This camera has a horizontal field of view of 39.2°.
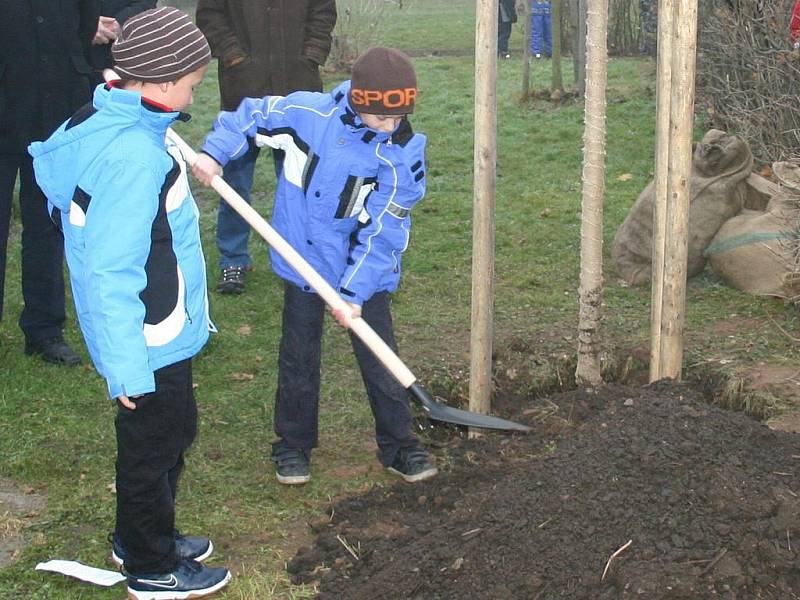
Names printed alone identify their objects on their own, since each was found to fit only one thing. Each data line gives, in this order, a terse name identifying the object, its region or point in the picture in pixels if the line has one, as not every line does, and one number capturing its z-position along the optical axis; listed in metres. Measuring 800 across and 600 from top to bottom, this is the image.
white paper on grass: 3.79
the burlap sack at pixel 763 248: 6.39
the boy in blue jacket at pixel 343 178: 3.97
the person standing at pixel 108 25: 5.62
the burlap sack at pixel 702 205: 6.99
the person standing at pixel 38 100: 5.48
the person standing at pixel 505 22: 18.77
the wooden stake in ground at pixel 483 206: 4.36
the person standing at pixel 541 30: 17.94
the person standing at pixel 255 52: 6.76
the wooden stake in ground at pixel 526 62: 12.88
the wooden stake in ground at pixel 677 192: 4.29
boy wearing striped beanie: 3.13
